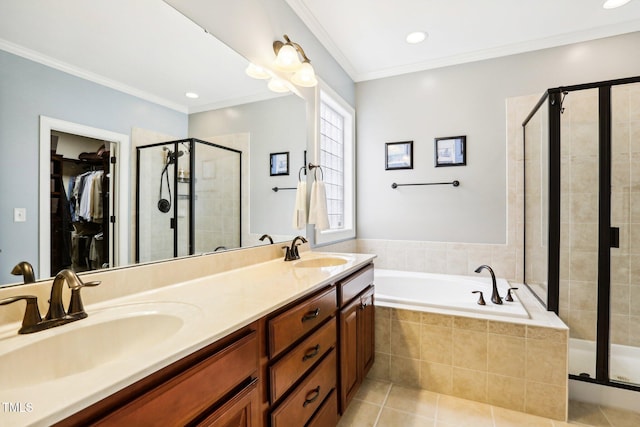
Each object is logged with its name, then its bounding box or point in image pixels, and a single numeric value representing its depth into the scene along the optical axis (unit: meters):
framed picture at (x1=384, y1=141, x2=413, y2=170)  2.95
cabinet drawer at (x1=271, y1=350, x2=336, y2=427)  1.03
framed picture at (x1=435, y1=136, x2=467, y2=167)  2.76
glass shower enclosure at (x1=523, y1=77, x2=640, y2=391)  1.90
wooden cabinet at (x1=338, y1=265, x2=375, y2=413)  1.53
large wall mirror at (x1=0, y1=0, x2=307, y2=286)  0.82
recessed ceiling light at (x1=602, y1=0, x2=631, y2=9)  2.04
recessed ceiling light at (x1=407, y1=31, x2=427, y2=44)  2.41
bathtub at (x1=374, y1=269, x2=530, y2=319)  2.02
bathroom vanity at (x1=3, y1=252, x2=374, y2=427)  0.55
